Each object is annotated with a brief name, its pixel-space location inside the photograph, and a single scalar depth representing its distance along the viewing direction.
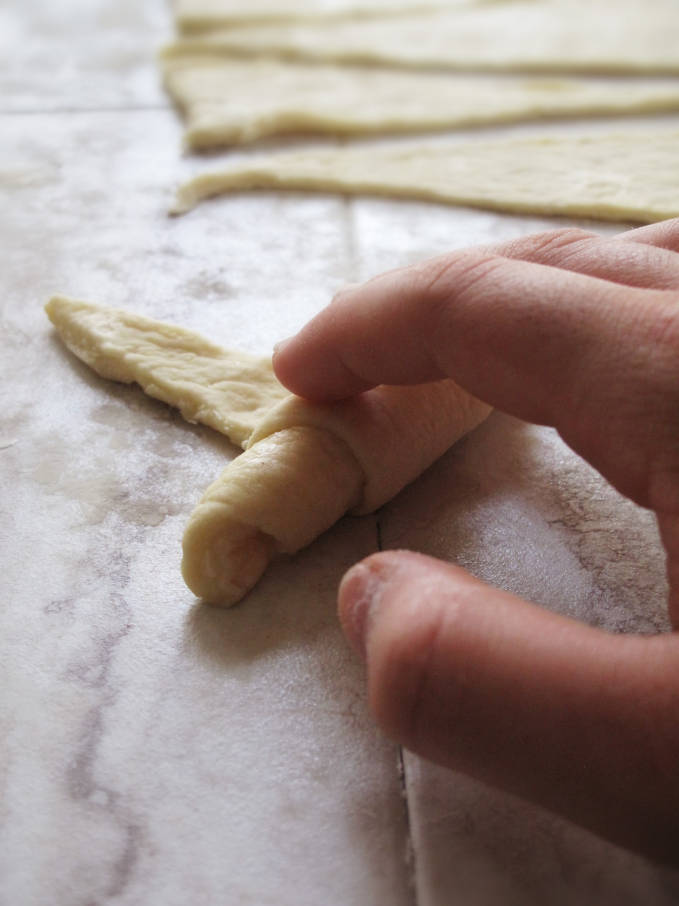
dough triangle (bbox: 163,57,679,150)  0.24
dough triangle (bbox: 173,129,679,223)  0.20
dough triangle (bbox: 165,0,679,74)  0.28
